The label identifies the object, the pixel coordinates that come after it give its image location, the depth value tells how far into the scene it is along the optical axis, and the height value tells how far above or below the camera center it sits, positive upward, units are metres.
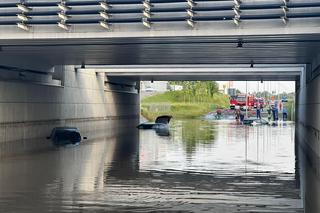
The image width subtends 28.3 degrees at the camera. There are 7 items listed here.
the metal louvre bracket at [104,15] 24.83 +3.53
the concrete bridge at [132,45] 23.78 +2.72
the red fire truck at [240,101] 123.44 +0.80
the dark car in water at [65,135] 40.14 -1.95
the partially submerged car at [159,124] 64.46 -1.99
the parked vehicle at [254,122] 81.03 -2.18
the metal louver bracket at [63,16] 25.06 +3.53
